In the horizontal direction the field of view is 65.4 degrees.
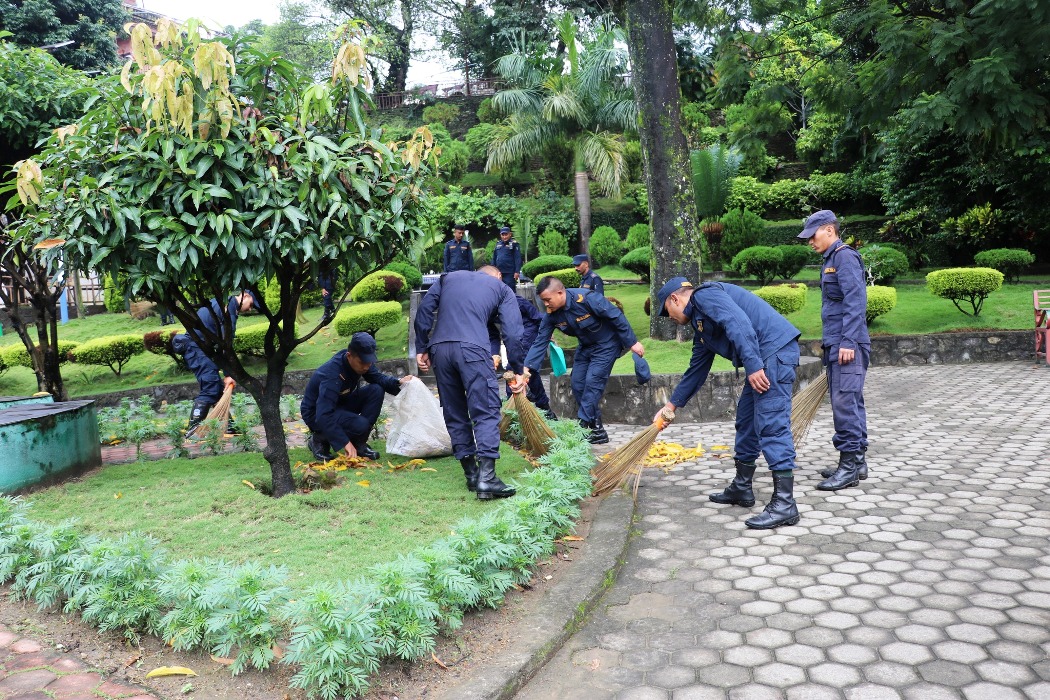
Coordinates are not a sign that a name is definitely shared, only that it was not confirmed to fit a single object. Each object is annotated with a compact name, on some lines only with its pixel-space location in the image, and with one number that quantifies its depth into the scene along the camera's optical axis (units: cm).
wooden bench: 1043
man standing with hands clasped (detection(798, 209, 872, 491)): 550
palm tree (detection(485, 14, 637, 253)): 2033
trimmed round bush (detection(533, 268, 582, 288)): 1675
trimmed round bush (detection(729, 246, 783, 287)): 1491
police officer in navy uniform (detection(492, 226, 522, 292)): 1469
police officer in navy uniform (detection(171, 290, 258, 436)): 852
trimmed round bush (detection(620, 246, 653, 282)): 1788
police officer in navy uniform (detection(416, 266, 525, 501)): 523
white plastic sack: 626
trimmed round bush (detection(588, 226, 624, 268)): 2158
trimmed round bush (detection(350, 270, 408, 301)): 1625
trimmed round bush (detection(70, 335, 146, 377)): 1325
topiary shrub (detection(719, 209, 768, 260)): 1853
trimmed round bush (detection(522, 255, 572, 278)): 1962
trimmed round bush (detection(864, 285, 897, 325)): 1205
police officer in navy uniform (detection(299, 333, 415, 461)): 617
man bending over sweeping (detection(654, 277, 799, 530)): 471
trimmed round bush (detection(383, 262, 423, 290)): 1792
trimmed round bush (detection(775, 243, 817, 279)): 1498
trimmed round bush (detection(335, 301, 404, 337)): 1389
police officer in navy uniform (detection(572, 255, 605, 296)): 1138
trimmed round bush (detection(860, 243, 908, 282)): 1430
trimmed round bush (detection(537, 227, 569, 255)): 2211
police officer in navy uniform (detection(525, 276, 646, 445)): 698
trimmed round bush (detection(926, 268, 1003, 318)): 1186
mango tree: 446
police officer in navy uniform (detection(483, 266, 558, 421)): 811
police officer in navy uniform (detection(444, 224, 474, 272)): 1455
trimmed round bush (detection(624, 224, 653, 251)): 2081
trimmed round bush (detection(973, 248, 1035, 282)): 1395
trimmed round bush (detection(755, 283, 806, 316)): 1221
